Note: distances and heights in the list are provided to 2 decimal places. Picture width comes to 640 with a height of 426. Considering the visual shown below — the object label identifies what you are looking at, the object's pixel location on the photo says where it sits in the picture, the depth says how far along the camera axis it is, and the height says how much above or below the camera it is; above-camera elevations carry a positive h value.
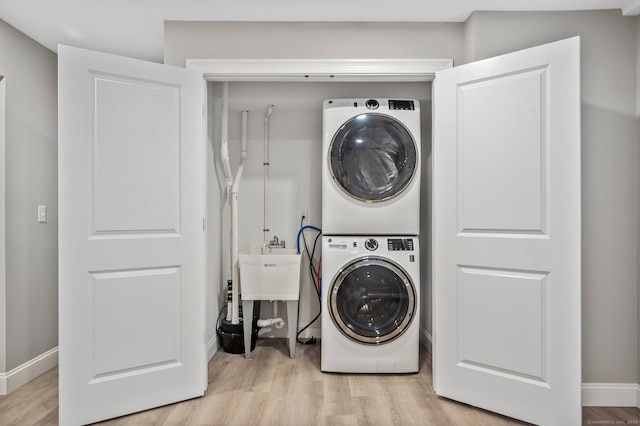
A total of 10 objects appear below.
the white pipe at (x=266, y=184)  3.36 +0.24
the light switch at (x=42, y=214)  2.66 -0.01
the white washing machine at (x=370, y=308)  2.66 -0.65
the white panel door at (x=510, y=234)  1.98 -0.12
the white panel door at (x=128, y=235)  2.00 -0.12
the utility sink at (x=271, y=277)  2.88 -0.47
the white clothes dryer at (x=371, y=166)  2.69 +0.31
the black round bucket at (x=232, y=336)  3.06 -0.96
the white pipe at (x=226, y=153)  3.05 +0.45
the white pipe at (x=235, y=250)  3.00 -0.29
